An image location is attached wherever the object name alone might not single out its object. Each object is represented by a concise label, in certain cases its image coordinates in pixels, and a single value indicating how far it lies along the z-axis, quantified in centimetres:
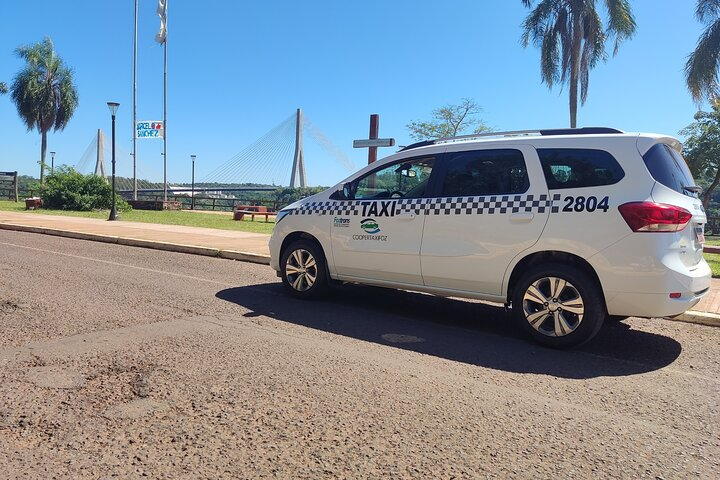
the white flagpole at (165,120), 3497
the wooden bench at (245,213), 2284
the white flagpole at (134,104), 3350
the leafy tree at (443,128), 3406
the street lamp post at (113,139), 2033
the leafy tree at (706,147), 3041
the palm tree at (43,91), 3991
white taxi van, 431
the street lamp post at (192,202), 3997
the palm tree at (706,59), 2112
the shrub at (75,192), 2806
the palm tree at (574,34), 2127
